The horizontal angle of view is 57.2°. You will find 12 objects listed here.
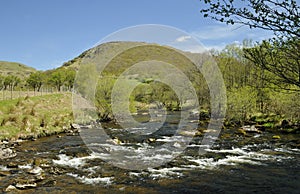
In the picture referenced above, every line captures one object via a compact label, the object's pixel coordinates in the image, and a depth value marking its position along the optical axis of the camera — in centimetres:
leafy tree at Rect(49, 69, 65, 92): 8939
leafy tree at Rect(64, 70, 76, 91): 8744
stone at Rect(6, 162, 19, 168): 1516
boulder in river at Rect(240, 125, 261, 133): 2775
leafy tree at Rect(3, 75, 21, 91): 8492
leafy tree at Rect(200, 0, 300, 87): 359
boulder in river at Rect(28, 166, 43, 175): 1407
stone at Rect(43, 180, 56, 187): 1234
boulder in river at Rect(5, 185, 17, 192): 1157
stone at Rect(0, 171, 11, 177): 1372
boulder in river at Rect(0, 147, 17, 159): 1736
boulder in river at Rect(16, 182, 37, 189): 1188
